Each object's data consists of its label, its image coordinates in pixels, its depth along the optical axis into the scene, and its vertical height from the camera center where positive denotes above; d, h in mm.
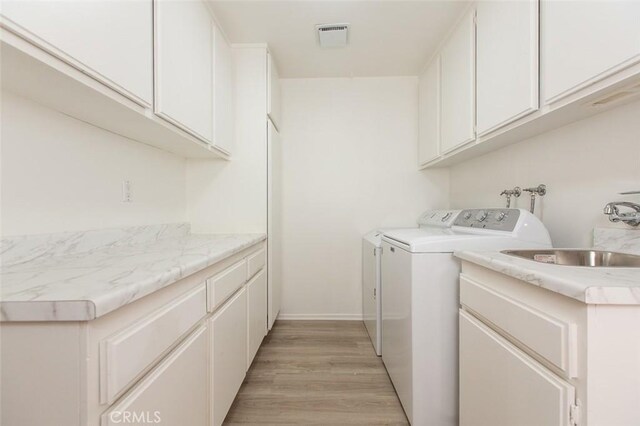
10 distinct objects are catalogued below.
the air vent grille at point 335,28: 1845 +1274
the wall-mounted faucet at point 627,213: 940 -9
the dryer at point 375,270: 1922 -468
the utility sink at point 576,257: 1020 -190
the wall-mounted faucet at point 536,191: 1441 +106
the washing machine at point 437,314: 1251 -489
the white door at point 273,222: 2080 -87
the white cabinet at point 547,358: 601 -390
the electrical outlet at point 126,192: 1371 +102
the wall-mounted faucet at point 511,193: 1589 +111
